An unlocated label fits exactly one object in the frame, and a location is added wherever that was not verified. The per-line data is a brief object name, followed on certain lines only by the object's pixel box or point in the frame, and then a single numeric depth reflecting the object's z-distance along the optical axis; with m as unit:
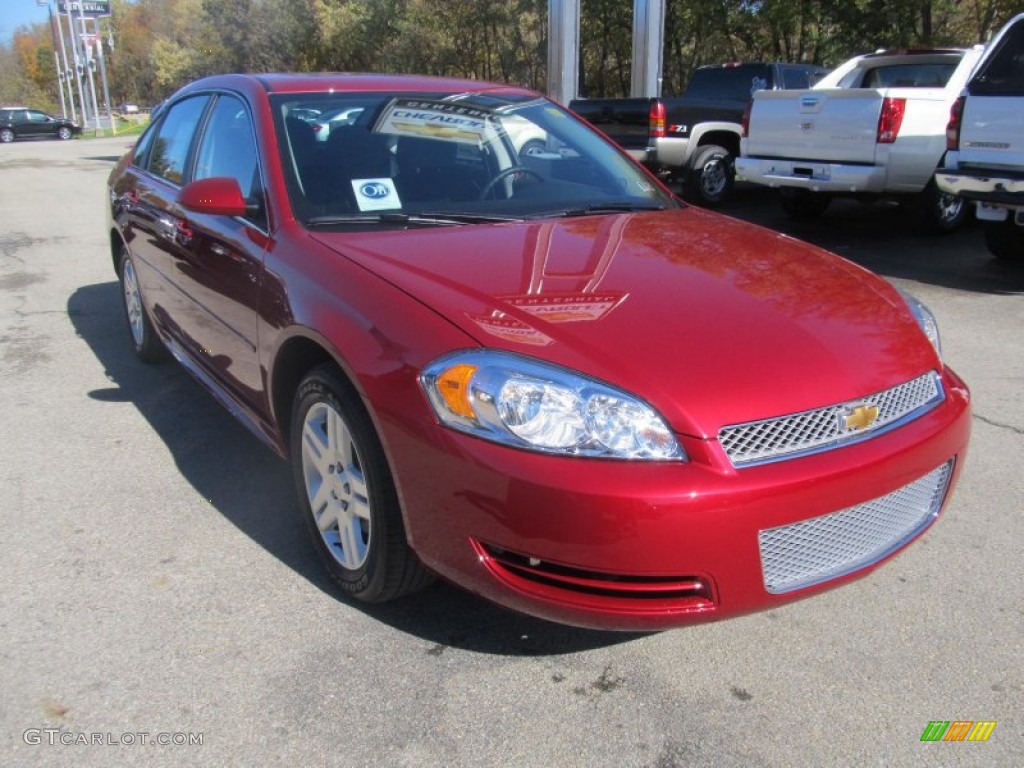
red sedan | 2.08
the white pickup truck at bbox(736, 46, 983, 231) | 8.05
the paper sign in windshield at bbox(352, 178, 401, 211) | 3.11
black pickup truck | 11.25
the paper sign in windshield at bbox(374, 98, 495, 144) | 3.43
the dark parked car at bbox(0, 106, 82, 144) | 39.28
